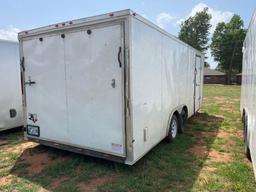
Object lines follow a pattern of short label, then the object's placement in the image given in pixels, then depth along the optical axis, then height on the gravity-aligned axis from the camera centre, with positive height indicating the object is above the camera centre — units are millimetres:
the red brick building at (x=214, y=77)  48153 +1091
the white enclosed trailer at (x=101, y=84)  3299 -24
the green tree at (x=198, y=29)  45950 +11796
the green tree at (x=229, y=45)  43062 +7900
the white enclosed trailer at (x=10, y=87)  5867 -83
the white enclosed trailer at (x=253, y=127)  3106 -750
